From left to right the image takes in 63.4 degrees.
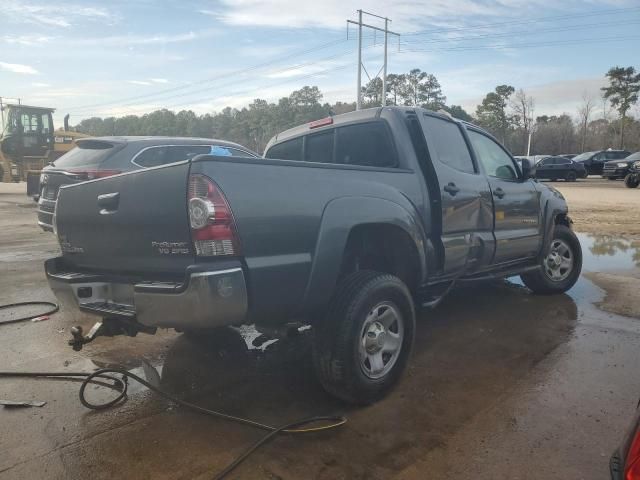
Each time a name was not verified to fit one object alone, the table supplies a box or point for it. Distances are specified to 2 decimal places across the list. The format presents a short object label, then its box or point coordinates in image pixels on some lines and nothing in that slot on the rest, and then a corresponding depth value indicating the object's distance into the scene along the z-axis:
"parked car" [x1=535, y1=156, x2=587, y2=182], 30.34
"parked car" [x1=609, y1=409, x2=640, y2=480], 1.45
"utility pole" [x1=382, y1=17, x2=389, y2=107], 47.84
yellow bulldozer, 24.75
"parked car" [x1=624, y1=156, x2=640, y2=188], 23.73
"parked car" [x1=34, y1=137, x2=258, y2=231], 7.45
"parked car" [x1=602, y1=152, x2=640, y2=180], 27.92
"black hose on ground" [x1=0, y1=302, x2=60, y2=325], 5.11
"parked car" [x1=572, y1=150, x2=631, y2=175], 33.34
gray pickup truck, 2.72
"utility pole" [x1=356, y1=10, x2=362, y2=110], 43.25
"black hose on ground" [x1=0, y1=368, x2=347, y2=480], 2.87
